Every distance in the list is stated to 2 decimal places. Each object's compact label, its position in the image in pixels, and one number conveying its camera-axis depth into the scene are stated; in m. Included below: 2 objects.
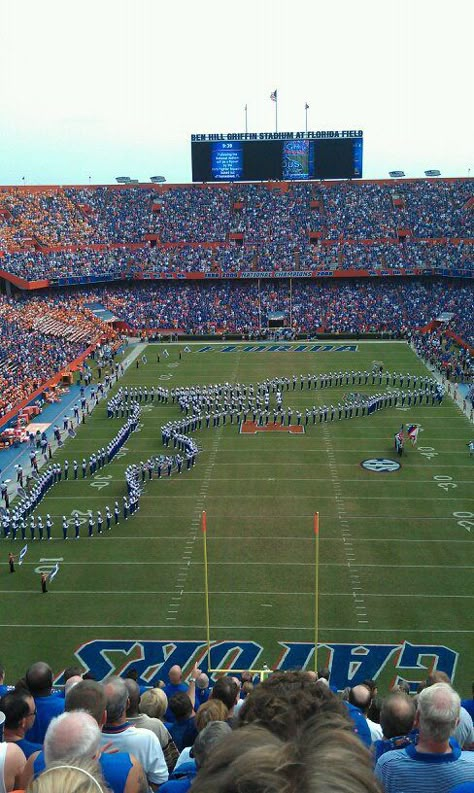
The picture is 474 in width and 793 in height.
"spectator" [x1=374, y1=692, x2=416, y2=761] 4.08
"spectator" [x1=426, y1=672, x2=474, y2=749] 4.91
